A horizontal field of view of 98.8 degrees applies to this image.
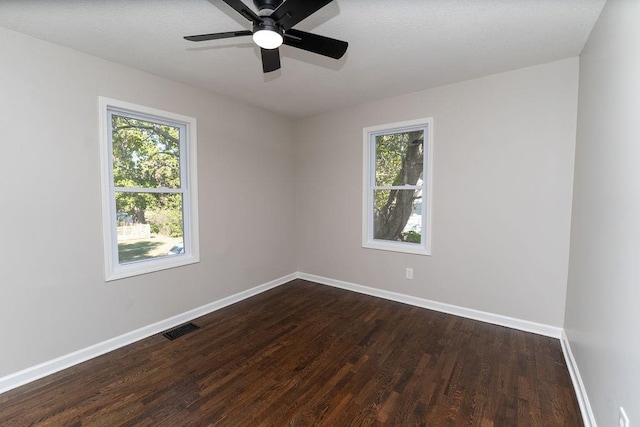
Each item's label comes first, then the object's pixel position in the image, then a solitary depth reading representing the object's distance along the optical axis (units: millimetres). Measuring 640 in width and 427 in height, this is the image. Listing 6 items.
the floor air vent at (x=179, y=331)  2672
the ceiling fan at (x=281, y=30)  1354
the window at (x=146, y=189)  2457
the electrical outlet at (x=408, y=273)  3344
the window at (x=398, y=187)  3254
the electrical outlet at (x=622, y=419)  1159
